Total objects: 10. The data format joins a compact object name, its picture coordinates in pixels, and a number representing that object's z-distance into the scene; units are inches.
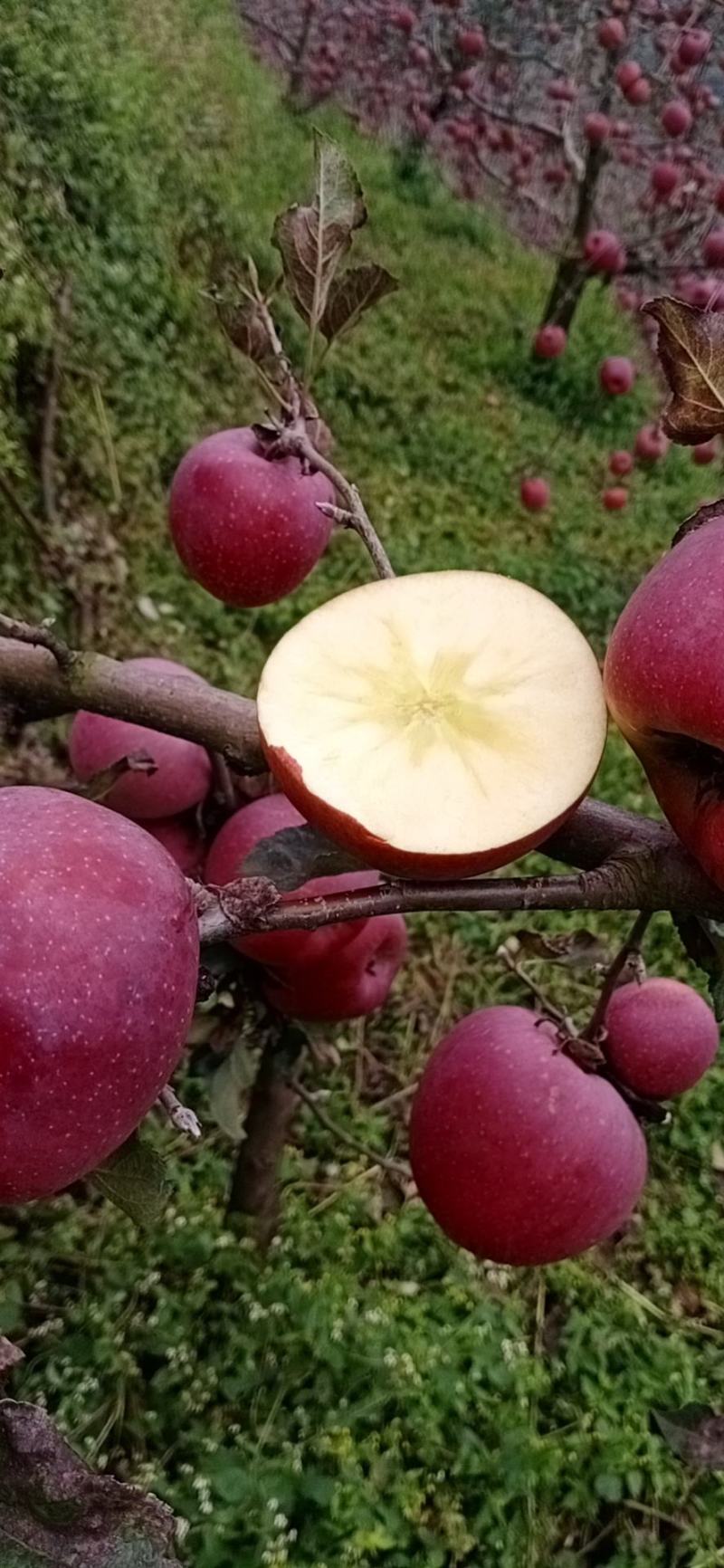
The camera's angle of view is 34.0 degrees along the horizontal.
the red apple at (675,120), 103.3
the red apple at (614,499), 91.0
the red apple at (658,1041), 33.2
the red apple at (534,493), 86.0
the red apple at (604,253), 101.5
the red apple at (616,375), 100.7
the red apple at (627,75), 102.0
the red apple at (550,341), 101.3
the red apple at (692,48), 99.6
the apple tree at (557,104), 106.9
